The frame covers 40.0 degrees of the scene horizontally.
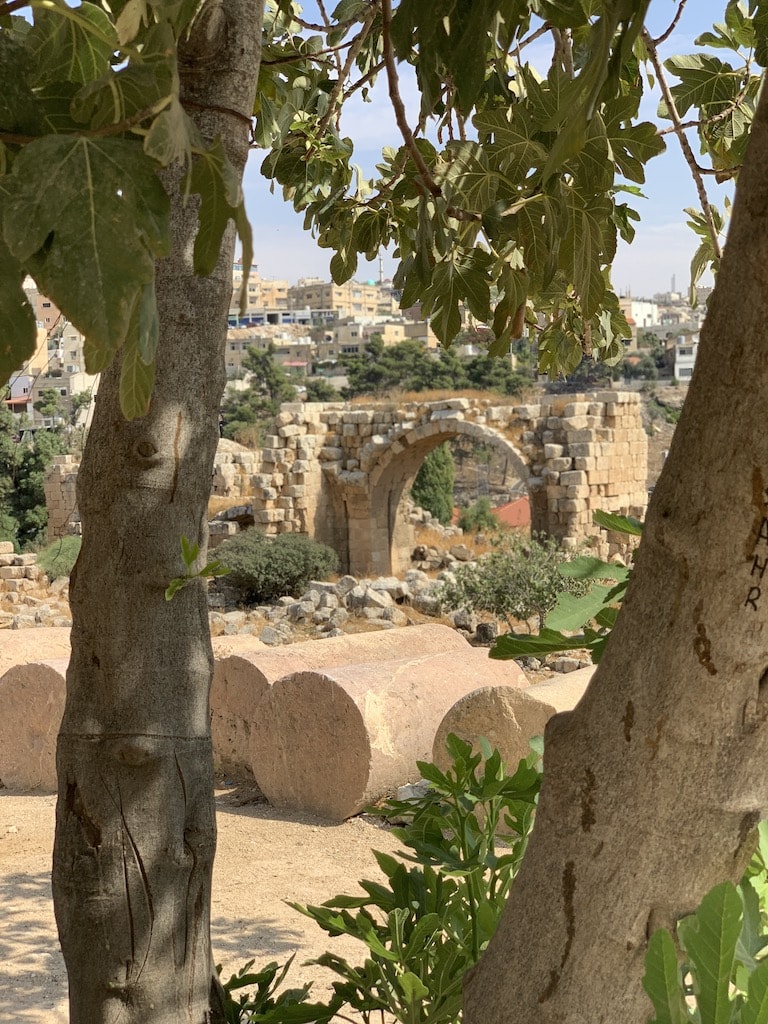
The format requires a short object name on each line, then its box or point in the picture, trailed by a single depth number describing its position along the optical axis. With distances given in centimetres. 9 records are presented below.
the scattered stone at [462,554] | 1816
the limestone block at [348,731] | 529
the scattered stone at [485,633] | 1141
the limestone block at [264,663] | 613
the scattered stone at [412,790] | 530
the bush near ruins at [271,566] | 1507
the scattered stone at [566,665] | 976
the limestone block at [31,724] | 620
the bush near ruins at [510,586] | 1130
